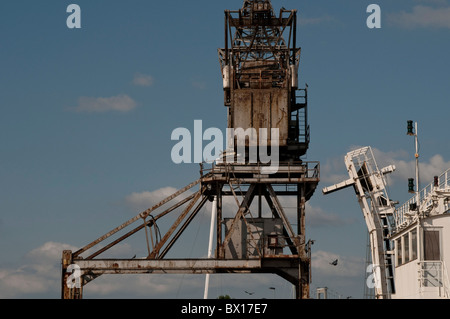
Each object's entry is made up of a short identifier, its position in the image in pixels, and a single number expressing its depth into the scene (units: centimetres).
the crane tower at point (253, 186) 6769
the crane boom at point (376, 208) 7238
